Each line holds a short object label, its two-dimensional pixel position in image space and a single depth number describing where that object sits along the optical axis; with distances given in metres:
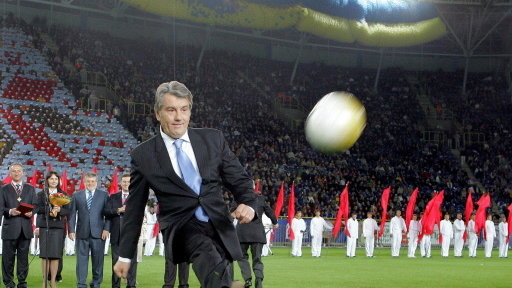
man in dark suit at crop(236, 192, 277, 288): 14.52
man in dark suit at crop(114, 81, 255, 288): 6.24
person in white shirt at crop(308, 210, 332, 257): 31.75
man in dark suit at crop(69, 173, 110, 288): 14.41
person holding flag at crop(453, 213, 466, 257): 35.22
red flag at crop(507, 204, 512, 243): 36.28
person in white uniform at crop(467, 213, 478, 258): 35.38
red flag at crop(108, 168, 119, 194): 28.62
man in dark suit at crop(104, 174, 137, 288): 14.24
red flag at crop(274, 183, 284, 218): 34.69
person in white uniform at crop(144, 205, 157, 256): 28.64
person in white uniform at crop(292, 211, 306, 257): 31.42
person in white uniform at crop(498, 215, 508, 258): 35.23
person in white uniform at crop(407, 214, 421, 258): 33.58
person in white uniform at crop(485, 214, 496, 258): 35.09
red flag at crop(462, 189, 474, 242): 37.41
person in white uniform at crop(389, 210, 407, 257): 33.28
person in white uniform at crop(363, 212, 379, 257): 32.69
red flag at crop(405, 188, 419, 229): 35.44
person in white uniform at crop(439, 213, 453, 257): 34.88
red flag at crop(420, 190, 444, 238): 34.34
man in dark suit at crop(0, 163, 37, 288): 14.55
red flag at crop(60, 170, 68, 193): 29.17
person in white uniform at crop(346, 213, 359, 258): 31.86
